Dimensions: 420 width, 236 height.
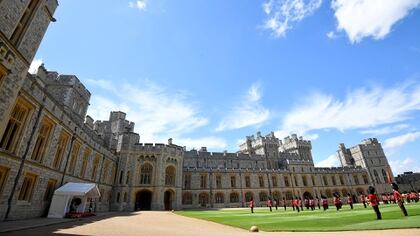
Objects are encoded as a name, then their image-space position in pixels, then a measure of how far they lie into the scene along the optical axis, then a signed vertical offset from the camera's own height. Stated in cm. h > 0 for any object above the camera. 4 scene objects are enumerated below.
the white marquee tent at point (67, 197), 1706 +148
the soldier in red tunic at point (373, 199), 1073 +60
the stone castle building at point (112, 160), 934 +638
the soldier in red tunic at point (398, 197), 1081 +69
